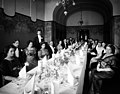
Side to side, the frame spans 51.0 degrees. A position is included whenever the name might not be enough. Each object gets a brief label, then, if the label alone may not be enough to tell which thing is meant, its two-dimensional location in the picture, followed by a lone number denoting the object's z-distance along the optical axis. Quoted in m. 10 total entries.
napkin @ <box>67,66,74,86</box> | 2.14
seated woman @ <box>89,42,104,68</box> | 4.85
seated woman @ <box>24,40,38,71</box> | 4.28
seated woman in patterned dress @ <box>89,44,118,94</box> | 3.16
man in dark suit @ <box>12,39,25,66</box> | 5.13
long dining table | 1.87
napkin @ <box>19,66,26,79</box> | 2.46
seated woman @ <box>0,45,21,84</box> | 3.13
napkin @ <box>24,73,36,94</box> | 1.67
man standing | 6.83
